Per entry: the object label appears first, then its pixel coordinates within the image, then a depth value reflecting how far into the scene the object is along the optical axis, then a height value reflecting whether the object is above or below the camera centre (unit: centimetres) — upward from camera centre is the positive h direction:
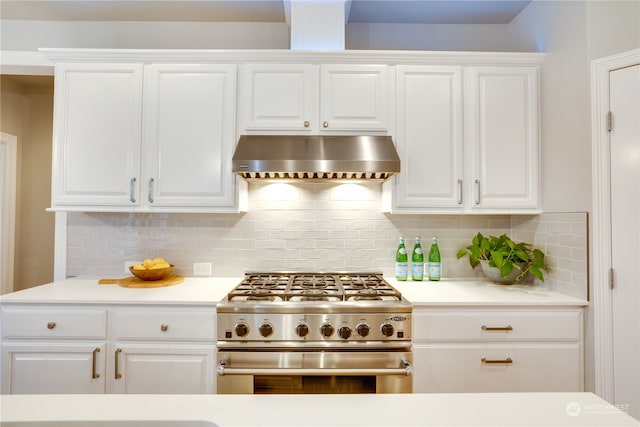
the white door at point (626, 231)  177 -5
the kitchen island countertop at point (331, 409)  73 -42
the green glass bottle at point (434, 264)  246 -30
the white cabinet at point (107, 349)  188 -70
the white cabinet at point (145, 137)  222 +51
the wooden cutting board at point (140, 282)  222 -41
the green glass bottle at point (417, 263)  246 -30
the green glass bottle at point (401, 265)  245 -31
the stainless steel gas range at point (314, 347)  181 -66
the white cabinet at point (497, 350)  188 -69
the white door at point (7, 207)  328 +9
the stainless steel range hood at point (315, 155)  202 +37
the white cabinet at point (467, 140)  224 +51
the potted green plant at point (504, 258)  214 -23
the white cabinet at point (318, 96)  224 +78
